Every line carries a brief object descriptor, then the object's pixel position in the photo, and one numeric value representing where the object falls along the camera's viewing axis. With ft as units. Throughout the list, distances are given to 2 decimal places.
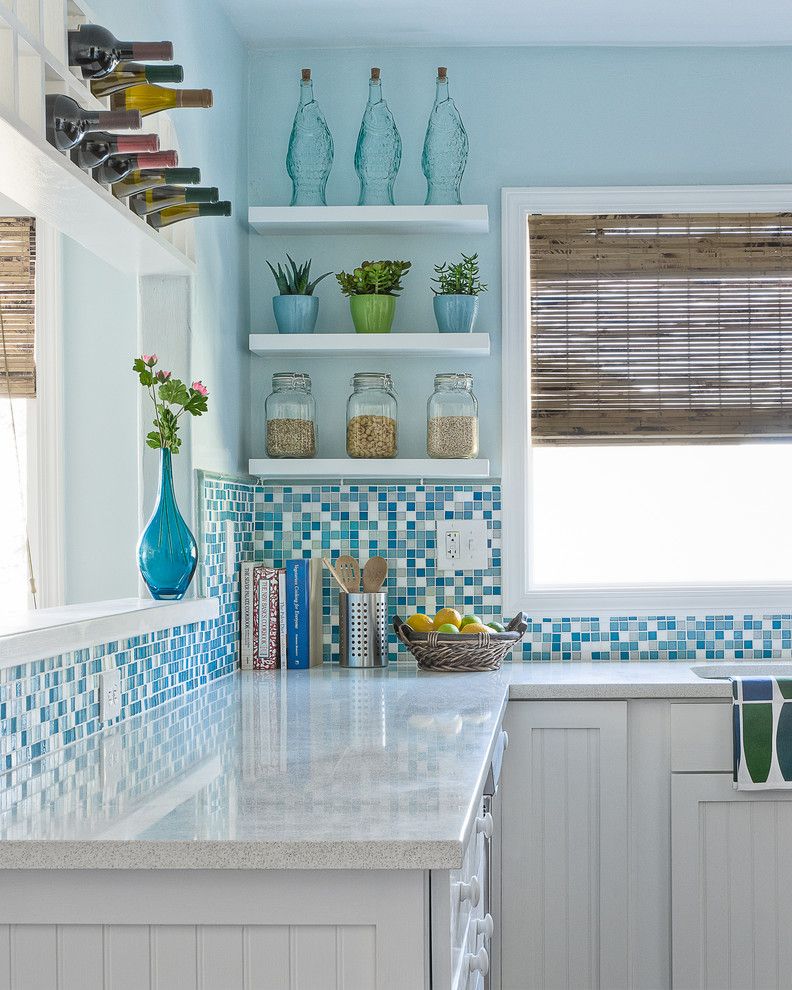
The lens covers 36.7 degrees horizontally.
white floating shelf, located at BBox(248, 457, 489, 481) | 10.69
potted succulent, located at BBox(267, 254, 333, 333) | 10.91
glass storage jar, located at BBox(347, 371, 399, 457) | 10.80
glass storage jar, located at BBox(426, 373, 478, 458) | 10.75
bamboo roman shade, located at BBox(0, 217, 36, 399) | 10.03
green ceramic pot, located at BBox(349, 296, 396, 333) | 10.85
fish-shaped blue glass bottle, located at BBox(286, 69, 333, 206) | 10.98
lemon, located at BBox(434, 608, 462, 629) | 10.28
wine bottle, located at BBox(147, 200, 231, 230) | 7.66
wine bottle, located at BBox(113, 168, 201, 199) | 6.92
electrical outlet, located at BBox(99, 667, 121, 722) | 7.07
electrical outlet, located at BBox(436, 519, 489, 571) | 11.20
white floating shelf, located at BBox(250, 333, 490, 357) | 10.70
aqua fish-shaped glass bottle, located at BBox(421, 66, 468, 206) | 10.97
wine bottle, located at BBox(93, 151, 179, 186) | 6.70
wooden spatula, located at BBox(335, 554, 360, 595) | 10.93
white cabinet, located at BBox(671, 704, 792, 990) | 9.18
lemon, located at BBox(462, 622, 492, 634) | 10.05
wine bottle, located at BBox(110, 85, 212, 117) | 7.02
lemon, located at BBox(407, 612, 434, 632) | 10.28
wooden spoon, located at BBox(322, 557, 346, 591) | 10.57
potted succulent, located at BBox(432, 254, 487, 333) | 10.83
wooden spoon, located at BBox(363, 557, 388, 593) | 10.94
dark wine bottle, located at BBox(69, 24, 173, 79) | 6.25
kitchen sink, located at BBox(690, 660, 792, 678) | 10.53
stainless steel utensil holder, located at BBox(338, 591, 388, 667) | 10.60
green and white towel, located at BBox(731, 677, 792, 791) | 9.21
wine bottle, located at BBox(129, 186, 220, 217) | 7.41
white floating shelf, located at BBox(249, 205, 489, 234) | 10.75
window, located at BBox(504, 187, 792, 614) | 11.28
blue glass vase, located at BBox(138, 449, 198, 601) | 8.07
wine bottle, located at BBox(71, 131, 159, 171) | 6.33
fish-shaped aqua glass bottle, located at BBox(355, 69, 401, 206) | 11.00
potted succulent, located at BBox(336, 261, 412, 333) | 10.84
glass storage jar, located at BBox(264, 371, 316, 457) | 10.85
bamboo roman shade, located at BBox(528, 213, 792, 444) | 11.30
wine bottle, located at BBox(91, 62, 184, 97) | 6.61
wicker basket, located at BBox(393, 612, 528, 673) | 9.90
